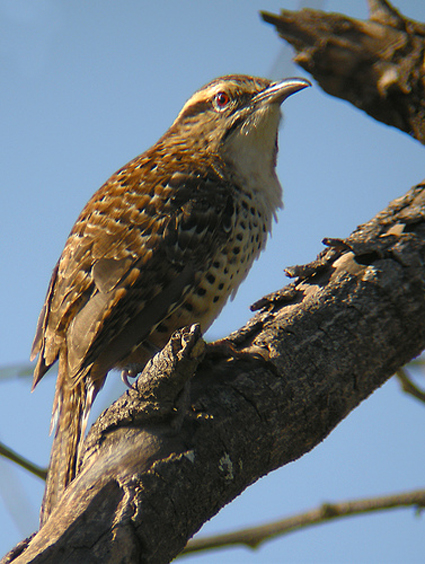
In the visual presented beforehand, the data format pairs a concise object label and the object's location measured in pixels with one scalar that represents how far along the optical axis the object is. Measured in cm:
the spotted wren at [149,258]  657
